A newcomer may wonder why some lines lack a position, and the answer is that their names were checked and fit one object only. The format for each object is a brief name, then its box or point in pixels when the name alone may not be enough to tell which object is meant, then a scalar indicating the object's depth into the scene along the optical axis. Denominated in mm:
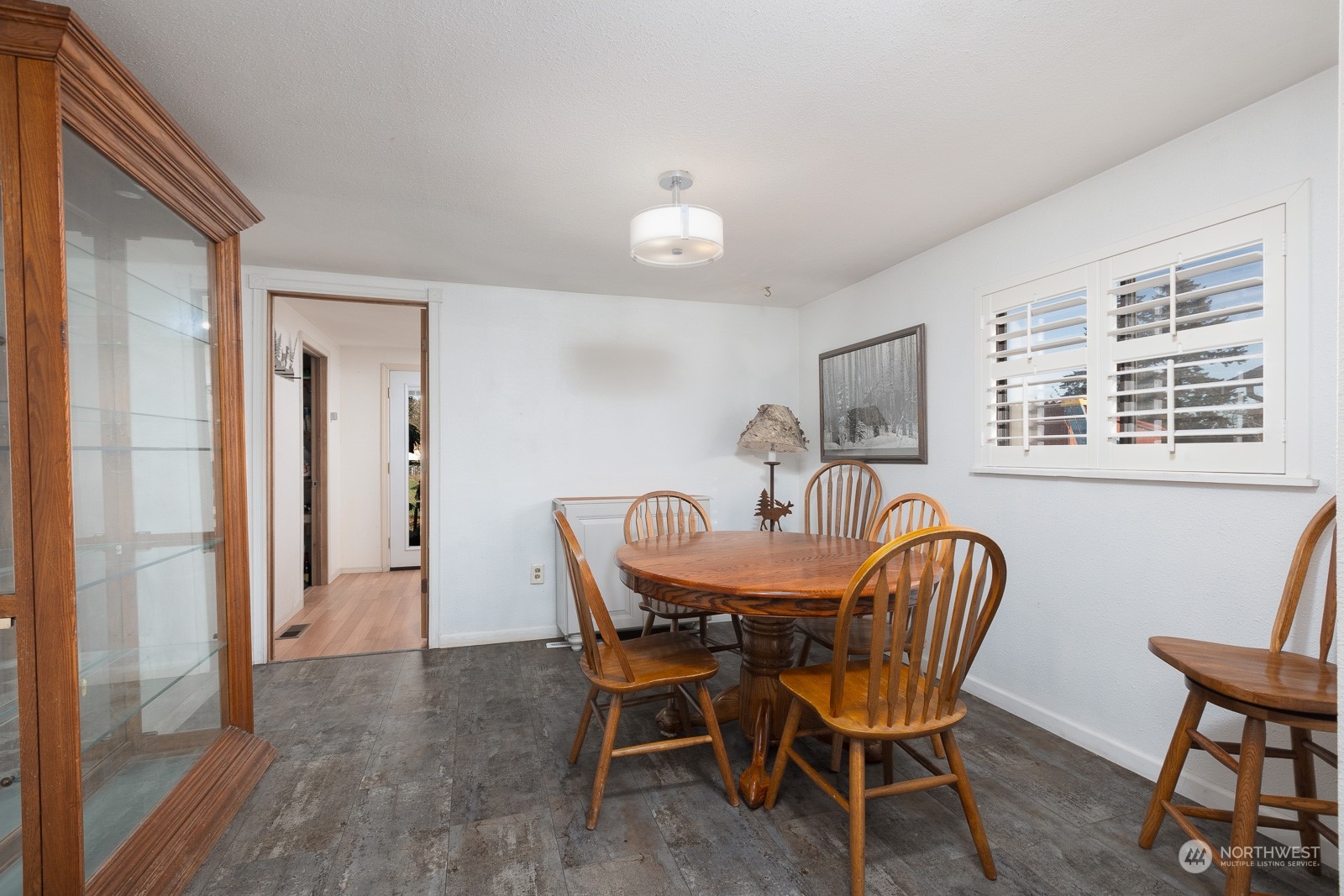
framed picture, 3205
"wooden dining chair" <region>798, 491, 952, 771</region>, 2157
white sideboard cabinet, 3555
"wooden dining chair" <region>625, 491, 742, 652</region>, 2701
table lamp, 3789
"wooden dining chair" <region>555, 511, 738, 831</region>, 1839
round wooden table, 1738
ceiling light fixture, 1902
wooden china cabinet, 1259
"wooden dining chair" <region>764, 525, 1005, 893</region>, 1473
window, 1802
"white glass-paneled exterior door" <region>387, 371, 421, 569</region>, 6062
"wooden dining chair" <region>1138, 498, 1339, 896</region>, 1364
